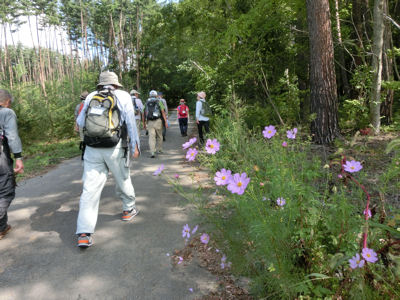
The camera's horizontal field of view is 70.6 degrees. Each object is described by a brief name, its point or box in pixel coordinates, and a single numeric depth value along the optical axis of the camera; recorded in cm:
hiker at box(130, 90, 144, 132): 1030
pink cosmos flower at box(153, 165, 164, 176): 226
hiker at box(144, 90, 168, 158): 808
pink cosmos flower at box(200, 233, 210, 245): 215
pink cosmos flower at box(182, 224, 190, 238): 229
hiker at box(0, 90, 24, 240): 344
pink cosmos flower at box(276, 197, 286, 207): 186
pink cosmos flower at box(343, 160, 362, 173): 165
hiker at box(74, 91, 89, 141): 688
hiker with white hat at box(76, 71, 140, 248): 326
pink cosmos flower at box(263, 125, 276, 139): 244
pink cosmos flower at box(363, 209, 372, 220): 143
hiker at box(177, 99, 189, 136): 1197
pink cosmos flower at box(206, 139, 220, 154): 210
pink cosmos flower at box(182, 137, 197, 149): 221
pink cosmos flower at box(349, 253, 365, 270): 136
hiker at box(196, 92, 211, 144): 887
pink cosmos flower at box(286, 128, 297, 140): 246
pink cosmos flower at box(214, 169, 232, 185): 173
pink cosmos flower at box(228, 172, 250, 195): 162
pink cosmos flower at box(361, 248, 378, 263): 133
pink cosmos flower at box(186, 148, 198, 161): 211
